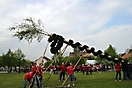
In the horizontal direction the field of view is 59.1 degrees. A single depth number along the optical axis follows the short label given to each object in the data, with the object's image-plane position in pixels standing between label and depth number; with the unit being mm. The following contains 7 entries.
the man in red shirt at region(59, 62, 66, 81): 11918
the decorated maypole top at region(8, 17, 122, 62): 8692
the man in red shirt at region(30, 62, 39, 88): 8257
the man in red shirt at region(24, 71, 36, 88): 7921
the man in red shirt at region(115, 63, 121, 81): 11421
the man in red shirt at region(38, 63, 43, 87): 8970
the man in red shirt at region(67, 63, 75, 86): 9573
